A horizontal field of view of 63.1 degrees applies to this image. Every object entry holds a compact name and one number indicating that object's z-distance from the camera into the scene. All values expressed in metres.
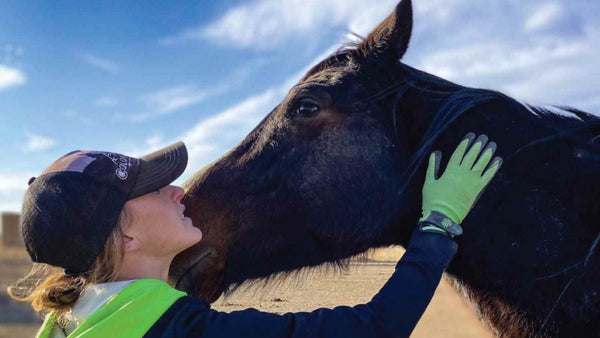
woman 1.70
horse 2.24
